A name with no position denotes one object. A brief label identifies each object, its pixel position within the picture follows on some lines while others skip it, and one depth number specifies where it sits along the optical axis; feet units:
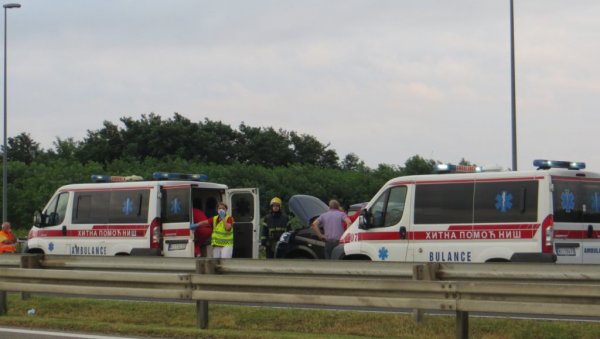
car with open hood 62.23
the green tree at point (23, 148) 301.02
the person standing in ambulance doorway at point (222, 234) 63.16
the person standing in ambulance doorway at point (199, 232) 65.34
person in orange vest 74.38
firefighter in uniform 68.23
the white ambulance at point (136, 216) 65.51
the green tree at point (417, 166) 183.01
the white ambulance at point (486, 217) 48.60
